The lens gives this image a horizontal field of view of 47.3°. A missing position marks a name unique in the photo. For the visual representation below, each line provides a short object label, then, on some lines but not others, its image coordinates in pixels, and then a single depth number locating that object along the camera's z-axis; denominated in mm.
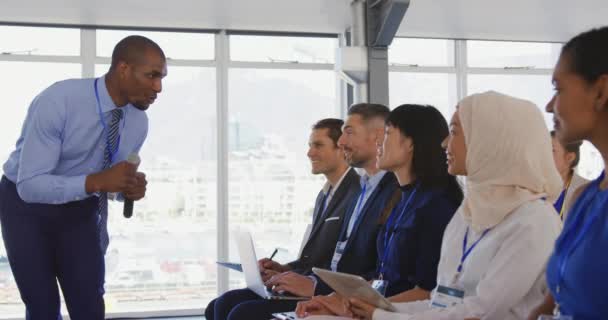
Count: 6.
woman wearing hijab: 1868
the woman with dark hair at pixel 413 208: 2424
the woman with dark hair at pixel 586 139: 1469
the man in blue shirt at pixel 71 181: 2496
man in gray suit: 3516
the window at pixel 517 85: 7699
